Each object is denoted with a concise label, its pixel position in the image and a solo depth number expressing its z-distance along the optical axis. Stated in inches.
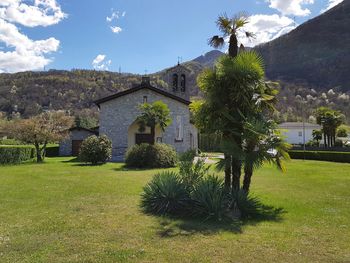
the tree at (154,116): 994.1
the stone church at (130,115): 1227.2
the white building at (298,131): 2733.8
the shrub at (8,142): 1719.1
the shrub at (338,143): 2019.2
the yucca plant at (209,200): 345.4
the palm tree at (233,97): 414.0
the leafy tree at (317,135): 2288.8
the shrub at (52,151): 1513.3
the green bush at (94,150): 989.2
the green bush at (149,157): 927.0
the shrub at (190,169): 398.3
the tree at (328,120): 1800.0
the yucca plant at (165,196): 368.5
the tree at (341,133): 2669.3
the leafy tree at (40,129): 1048.2
